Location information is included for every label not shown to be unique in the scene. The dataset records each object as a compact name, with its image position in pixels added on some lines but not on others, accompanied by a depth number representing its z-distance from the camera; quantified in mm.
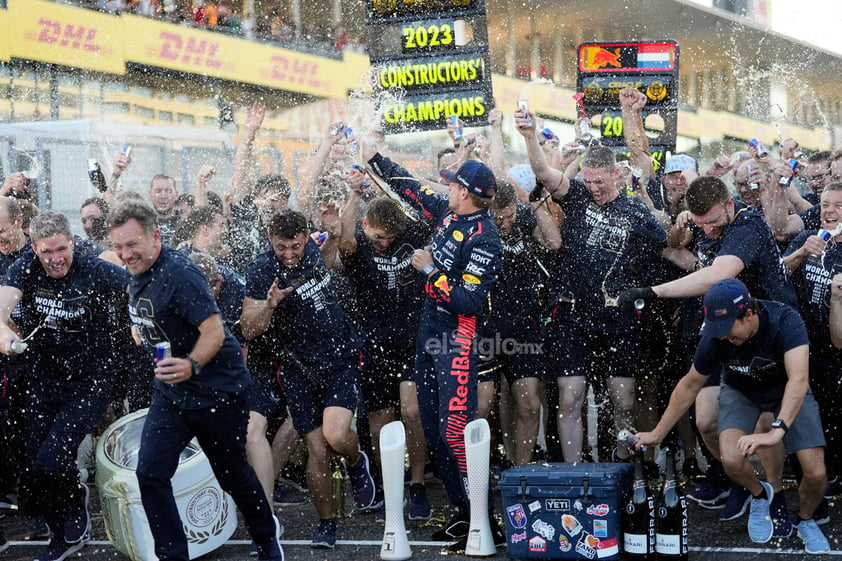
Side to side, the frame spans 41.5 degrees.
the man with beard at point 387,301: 7031
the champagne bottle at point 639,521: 5590
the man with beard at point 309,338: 6422
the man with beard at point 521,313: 7305
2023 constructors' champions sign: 8953
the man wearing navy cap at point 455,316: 6004
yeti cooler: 5656
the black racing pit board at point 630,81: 9594
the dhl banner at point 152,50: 17938
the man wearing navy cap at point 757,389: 5578
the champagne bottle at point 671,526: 5555
